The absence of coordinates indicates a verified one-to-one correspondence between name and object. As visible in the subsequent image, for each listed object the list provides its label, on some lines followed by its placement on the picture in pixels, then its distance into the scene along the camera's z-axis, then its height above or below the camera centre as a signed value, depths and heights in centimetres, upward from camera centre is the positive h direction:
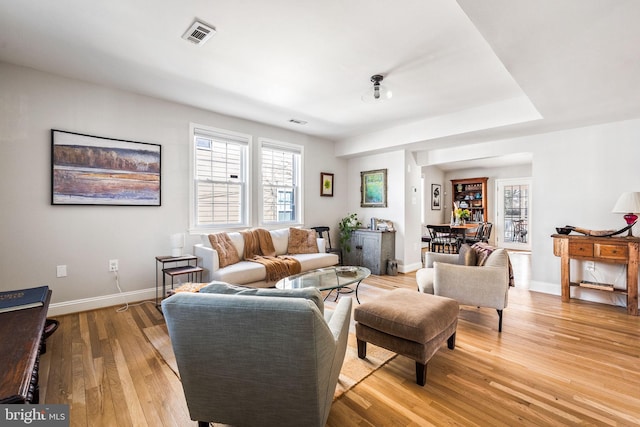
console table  316 -48
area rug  193 -114
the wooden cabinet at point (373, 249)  498 -66
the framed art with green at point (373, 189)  539 +46
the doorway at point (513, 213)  788 -2
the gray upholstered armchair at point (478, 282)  263 -66
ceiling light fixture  298 +130
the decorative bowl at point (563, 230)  359 -23
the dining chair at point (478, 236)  596 -52
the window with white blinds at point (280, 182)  477 +53
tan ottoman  186 -78
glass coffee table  289 -73
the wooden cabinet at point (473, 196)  852 +53
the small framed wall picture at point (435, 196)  883 +51
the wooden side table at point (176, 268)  325 -67
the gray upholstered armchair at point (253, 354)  115 -61
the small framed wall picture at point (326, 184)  555 +55
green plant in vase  554 -31
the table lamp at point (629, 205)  308 +8
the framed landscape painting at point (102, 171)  304 +48
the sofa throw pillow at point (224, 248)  359 -47
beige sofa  335 -68
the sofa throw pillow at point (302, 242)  447 -47
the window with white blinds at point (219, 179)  405 +50
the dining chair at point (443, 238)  569 -52
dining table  580 -34
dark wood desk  103 -65
